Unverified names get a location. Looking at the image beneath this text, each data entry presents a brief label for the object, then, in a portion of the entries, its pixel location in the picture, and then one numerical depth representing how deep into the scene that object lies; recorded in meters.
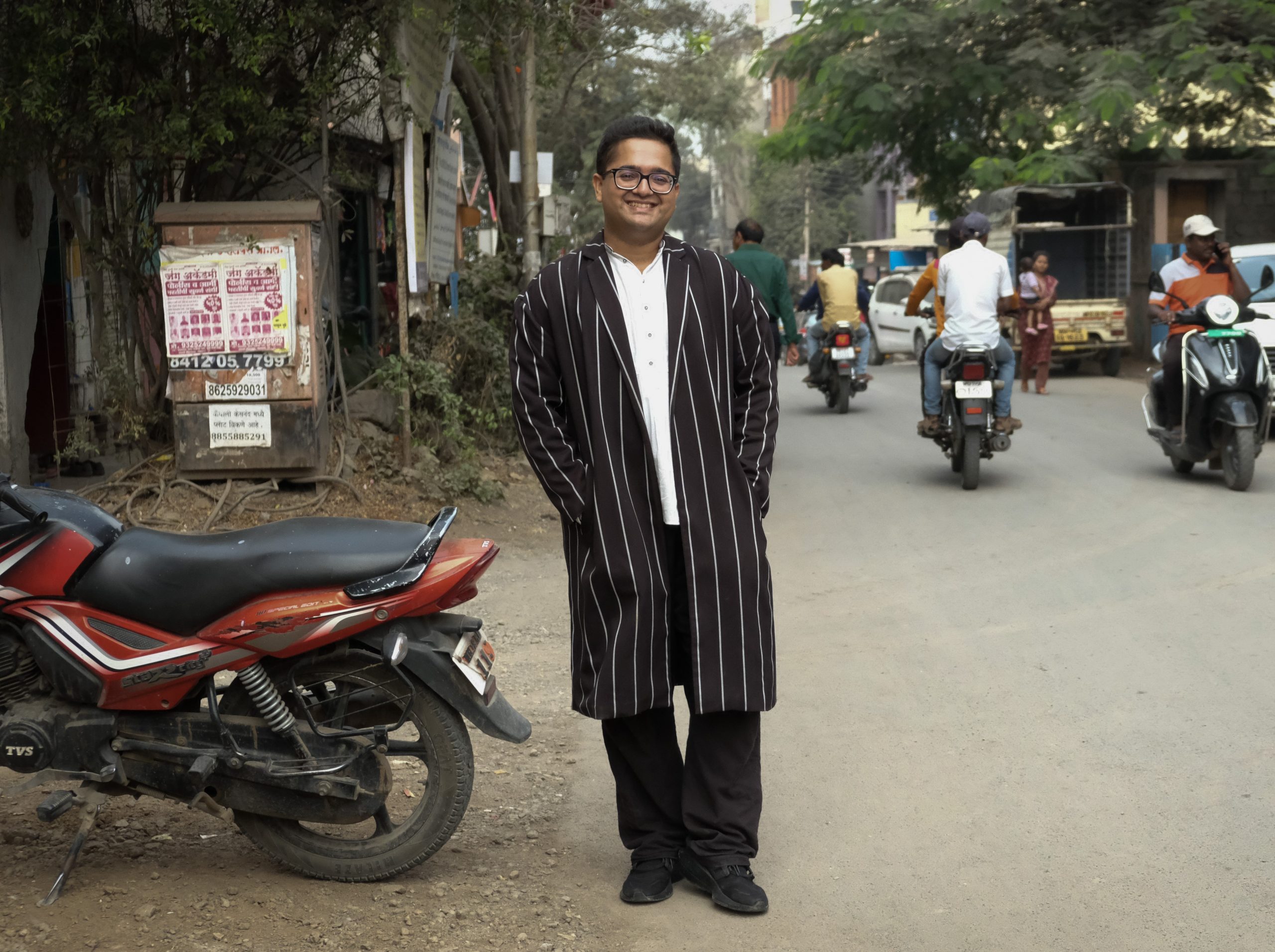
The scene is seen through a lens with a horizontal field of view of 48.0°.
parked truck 19.86
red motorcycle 3.47
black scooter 9.47
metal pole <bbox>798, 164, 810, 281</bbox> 49.16
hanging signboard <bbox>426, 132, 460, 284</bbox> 10.88
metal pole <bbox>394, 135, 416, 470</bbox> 9.05
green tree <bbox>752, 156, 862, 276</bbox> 50.19
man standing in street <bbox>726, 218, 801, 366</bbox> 11.16
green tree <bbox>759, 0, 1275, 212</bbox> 18.62
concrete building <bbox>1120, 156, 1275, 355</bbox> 21.94
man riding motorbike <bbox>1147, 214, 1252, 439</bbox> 10.14
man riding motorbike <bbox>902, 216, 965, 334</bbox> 10.28
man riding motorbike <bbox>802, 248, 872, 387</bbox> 15.48
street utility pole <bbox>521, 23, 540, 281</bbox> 11.77
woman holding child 17.81
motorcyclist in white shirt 9.93
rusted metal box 7.86
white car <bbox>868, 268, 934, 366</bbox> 23.66
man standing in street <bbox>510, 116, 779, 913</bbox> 3.43
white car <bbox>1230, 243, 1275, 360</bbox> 12.71
